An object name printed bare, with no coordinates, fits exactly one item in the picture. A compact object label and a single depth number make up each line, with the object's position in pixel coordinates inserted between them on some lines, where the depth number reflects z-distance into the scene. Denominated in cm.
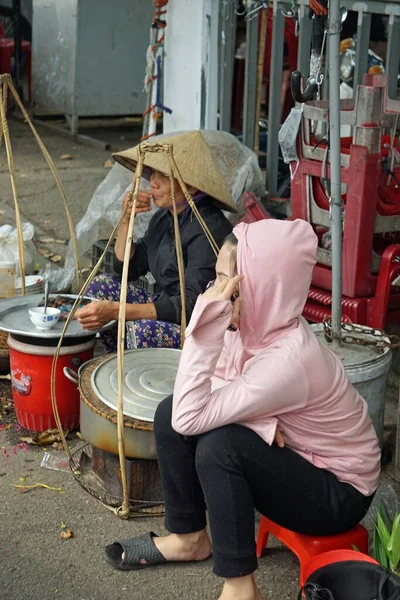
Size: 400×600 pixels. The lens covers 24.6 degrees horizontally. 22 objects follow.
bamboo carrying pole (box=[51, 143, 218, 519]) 287
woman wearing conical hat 347
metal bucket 301
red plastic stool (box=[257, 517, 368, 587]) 251
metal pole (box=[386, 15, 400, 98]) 427
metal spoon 347
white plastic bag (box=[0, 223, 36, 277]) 466
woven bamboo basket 302
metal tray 337
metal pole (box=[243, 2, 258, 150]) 509
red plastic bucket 344
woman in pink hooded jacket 238
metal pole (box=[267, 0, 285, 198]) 489
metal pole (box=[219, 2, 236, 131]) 518
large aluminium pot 291
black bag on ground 215
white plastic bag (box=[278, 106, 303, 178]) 379
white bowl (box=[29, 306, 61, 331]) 341
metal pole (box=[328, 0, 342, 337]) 290
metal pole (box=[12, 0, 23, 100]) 971
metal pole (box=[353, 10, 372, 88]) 441
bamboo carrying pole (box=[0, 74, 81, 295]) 370
